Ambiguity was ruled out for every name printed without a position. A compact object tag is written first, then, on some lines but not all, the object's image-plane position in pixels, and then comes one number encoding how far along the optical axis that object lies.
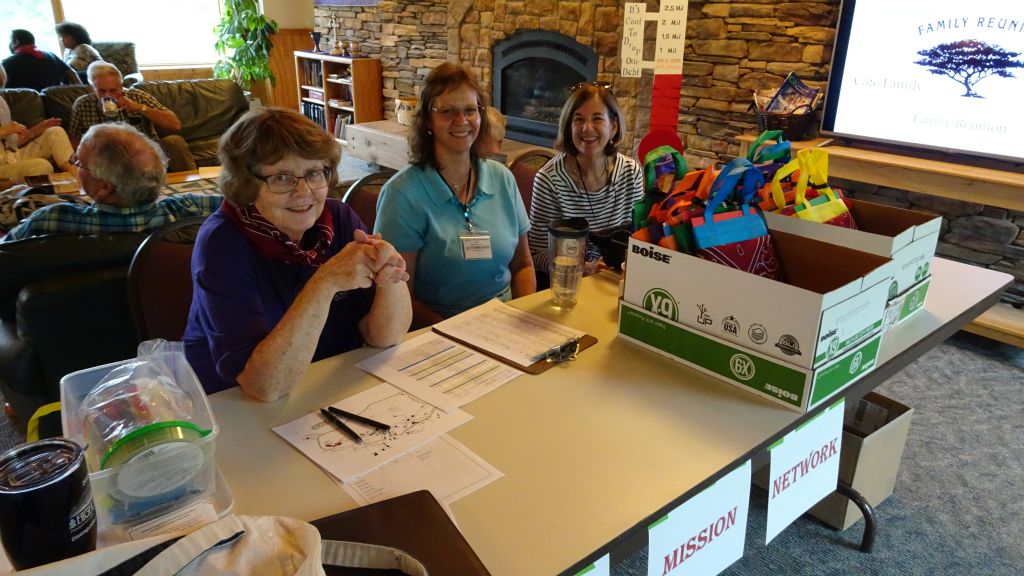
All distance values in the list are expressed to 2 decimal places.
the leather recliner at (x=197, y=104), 4.76
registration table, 0.87
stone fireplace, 4.71
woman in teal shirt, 1.85
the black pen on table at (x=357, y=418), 1.08
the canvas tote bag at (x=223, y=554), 0.59
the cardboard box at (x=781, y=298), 1.10
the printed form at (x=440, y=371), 1.19
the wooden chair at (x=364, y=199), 2.27
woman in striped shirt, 2.30
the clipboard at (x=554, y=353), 1.28
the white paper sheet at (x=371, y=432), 1.00
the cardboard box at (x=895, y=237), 1.34
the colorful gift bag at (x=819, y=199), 1.45
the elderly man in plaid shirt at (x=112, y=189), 2.00
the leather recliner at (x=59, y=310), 1.90
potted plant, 7.26
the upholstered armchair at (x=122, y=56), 7.08
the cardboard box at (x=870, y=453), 1.82
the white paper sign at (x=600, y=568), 0.83
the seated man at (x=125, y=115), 4.33
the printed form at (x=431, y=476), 0.92
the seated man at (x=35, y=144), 3.94
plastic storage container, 0.75
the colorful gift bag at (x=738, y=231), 1.29
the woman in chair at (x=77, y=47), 6.00
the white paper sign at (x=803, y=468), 1.13
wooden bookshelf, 6.59
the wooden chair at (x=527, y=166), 2.79
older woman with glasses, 1.20
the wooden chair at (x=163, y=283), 1.64
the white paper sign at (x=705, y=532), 0.93
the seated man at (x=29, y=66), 5.48
